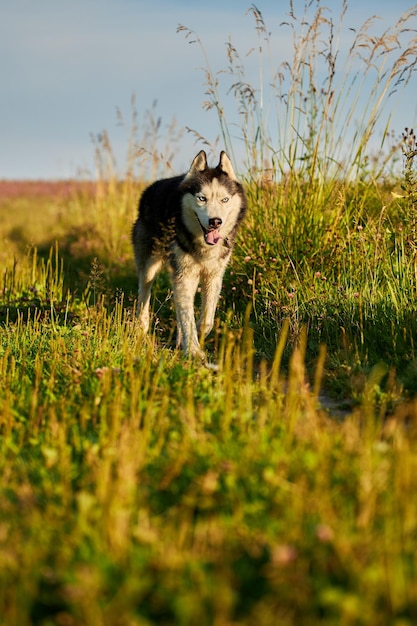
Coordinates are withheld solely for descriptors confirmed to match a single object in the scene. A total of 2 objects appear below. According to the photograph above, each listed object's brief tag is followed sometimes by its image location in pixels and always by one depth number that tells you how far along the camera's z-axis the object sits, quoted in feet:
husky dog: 18.90
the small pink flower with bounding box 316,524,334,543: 7.36
